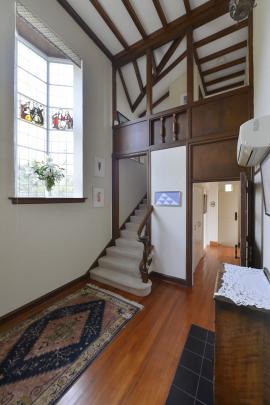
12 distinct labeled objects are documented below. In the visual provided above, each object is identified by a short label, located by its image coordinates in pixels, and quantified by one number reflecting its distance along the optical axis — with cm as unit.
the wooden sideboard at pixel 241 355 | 105
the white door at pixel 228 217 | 569
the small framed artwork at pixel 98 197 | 365
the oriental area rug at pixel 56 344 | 148
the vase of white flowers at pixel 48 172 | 274
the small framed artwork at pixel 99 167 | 368
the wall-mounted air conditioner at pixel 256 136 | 128
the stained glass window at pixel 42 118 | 264
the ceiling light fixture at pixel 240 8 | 155
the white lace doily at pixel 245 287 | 109
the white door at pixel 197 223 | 352
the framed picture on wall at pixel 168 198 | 327
